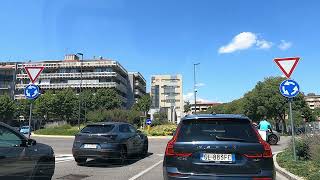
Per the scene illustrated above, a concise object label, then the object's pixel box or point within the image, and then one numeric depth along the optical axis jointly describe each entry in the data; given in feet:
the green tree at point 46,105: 297.33
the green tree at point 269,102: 197.98
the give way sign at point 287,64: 48.73
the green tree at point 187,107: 416.34
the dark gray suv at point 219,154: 23.85
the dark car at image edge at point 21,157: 26.58
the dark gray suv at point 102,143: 48.70
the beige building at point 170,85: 430.20
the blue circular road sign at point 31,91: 51.39
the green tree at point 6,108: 316.13
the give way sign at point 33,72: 52.49
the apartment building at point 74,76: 385.70
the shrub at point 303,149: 49.94
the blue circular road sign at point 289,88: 49.24
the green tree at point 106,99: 322.55
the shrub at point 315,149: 43.22
